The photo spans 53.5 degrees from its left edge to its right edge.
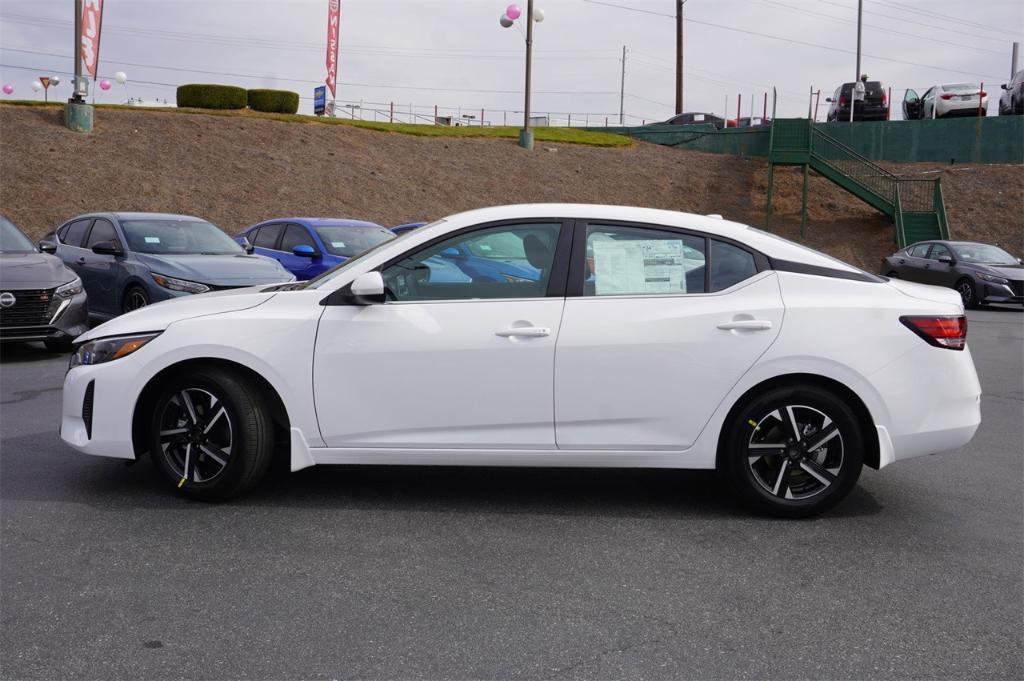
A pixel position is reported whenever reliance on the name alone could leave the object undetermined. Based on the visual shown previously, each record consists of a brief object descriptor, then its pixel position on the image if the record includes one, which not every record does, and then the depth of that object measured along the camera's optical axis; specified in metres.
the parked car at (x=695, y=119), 50.38
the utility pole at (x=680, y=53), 50.38
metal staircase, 32.16
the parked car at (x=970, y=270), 20.34
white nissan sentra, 5.06
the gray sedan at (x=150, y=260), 11.62
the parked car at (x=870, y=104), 39.72
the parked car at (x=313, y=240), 15.24
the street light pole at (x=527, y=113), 34.34
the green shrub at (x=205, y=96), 38.31
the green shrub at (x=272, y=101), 39.94
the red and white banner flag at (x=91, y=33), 28.69
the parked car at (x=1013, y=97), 36.94
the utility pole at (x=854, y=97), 39.69
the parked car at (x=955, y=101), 37.25
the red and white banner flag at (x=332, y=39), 43.22
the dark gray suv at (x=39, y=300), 10.31
